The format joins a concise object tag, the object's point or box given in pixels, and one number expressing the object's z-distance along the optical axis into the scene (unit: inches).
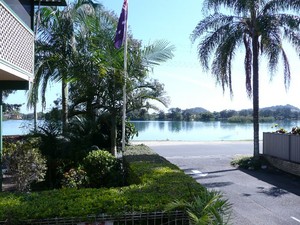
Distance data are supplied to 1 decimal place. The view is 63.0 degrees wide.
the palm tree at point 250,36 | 371.5
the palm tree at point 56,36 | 385.1
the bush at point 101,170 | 239.6
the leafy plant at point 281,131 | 404.0
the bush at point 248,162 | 378.8
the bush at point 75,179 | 209.0
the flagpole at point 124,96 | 279.8
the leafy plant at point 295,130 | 367.5
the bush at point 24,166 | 199.3
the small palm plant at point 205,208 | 108.3
